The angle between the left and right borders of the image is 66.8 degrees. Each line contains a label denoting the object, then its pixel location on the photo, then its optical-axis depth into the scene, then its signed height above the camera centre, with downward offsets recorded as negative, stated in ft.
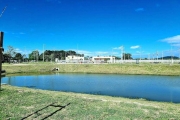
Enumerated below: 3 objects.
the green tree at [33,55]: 312.83 +15.49
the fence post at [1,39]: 17.55 +2.86
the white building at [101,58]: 296.03 +8.13
